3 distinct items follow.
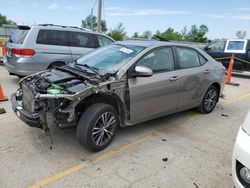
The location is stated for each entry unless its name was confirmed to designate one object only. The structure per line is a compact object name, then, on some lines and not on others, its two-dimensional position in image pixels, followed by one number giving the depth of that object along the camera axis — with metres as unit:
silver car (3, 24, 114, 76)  5.15
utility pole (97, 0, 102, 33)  13.36
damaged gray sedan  2.58
